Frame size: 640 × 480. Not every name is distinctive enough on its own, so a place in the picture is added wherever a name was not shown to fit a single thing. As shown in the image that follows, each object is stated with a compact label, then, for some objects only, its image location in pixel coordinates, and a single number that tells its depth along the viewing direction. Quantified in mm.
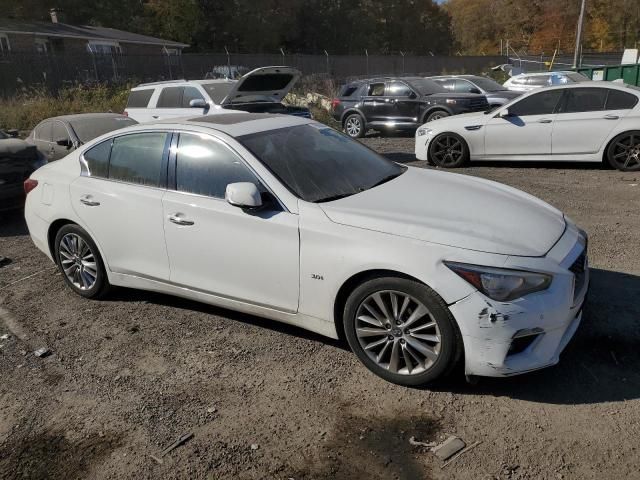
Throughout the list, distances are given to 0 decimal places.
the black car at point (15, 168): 7691
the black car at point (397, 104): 14164
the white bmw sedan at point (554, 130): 8945
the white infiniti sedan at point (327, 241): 3135
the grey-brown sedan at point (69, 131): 8867
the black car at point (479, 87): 16453
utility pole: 30244
